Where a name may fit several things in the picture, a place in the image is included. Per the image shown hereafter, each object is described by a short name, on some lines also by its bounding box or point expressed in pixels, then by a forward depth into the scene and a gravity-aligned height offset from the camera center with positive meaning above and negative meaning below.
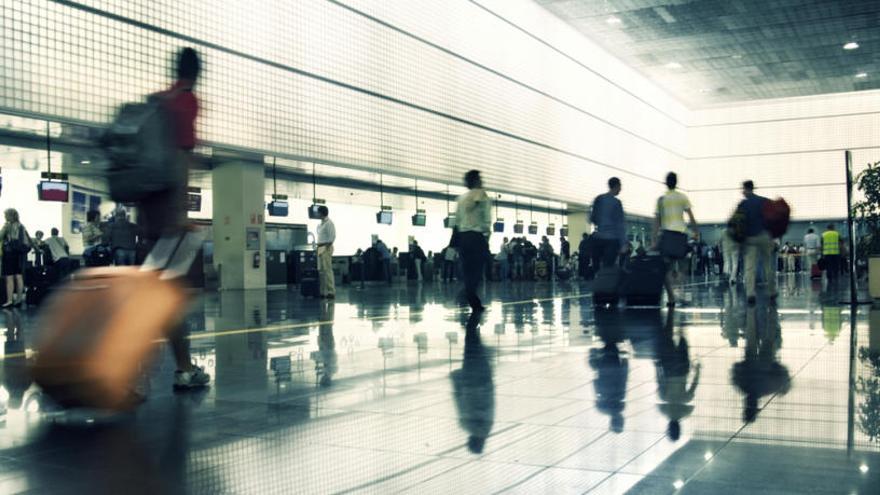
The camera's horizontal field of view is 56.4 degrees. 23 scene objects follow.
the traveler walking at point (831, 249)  20.38 +0.57
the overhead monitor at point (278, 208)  22.42 +1.85
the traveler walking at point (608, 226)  10.26 +0.59
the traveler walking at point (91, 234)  13.45 +0.71
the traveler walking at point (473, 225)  9.47 +0.57
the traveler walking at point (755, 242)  11.27 +0.42
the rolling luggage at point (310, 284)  15.09 -0.16
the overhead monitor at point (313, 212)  22.26 +1.74
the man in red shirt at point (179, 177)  3.97 +0.49
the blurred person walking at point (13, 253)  12.58 +0.39
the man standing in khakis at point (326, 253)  13.69 +0.38
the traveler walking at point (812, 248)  24.03 +0.71
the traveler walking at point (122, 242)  11.82 +0.51
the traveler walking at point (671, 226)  10.09 +0.59
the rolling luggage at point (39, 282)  13.54 -0.07
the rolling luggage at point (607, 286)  10.20 -0.16
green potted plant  11.20 +0.72
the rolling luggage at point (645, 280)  10.16 -0.09
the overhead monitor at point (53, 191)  15.98 +1.71
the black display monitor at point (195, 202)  19.39 +1.78
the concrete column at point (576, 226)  35.66 +2.07
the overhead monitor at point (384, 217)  25.94 +1.84
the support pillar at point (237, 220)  19.59 +1.35
